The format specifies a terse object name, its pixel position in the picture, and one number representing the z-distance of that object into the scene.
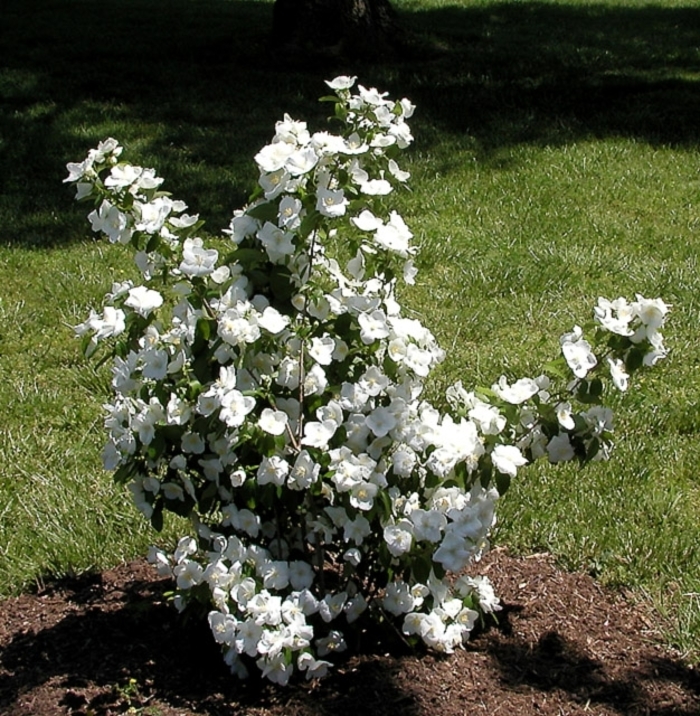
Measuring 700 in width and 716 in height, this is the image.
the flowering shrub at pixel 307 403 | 2.57
